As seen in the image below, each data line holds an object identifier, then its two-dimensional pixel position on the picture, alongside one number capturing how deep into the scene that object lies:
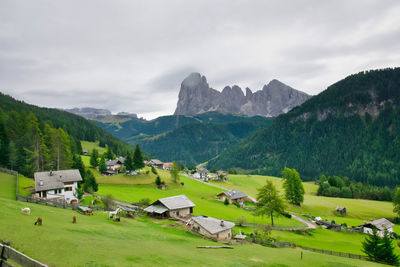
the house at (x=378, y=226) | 69.81
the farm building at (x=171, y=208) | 54.76
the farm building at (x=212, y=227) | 42.16
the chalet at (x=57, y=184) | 51.69
